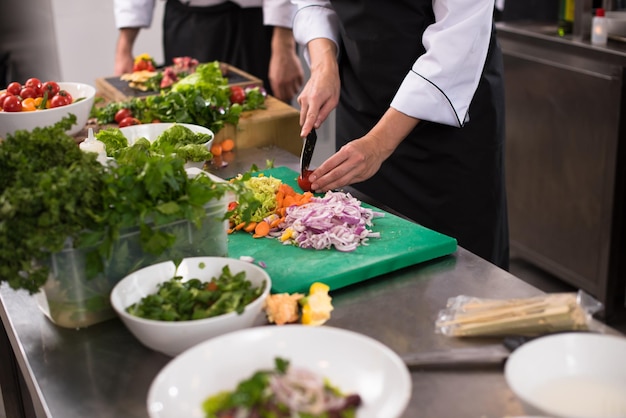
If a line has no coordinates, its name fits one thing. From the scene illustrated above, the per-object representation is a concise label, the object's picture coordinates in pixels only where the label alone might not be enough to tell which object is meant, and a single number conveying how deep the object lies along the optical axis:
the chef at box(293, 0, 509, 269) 1.87
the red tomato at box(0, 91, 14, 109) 2.10
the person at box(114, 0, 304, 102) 3.17
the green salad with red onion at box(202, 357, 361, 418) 0.94
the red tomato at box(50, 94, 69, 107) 2.12
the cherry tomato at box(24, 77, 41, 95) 2.17
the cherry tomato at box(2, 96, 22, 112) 2.07
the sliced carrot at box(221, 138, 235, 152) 2.29
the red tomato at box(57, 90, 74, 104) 2.15
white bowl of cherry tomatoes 2.05
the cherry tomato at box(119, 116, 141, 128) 2.23
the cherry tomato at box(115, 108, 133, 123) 2.29
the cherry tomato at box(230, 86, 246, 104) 2.41
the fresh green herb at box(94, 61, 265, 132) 2.22
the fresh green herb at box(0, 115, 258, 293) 1.16
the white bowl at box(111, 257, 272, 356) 1.15
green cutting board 1.42
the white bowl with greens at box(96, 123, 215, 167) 1.81
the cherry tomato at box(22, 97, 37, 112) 2.11
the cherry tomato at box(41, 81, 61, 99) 2.18
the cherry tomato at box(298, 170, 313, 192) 1.82
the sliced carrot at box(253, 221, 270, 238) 1.61
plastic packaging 1.20
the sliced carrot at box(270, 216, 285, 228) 1.64
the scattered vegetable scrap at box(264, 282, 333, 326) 1.28
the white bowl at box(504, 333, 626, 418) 1.02
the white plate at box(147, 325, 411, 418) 0.98
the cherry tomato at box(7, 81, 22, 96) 2.17
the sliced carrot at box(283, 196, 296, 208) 1.67
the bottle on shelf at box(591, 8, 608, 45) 2.86
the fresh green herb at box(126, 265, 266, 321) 1.19
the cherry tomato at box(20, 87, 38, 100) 2.15
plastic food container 1.26
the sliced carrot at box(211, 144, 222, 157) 2.27
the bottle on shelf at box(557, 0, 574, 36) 3.12
